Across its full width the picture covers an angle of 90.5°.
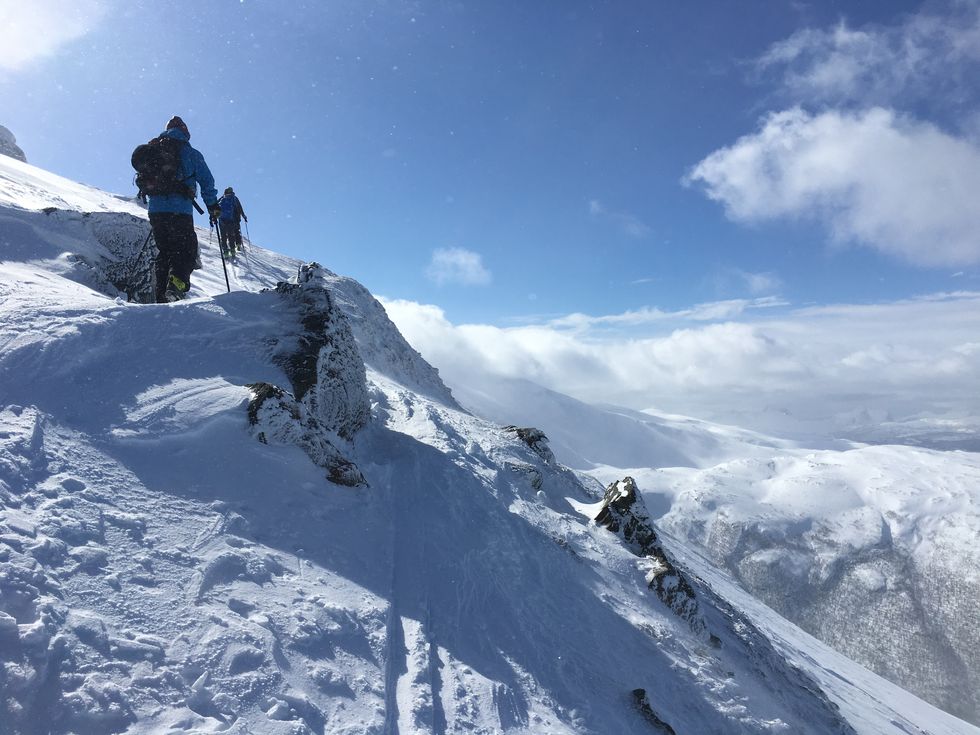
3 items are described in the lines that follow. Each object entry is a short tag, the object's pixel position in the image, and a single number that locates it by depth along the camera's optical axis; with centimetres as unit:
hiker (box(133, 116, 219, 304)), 1199
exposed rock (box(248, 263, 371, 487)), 882
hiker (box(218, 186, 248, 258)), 2786
